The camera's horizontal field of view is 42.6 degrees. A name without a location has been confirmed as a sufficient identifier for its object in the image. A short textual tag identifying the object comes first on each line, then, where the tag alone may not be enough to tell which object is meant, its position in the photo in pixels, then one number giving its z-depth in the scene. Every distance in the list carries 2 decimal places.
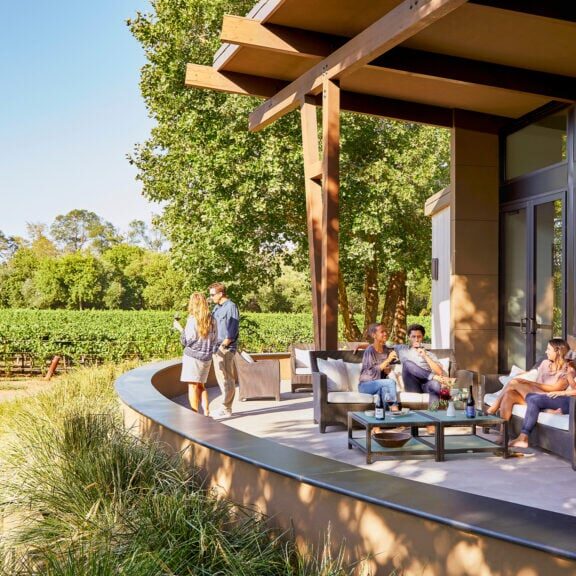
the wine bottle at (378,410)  6.49
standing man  8.57
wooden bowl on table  6.38
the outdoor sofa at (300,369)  11.30
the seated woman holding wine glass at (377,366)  7.62
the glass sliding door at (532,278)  9.42
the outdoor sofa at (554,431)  5.96
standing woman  8.18
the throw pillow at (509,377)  7.80
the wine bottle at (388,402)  6.86
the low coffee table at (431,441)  6.32
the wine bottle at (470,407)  6.64
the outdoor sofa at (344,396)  7.58
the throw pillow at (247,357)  10.41
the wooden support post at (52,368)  17.03
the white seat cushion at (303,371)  11.35
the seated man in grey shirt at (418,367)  7.86
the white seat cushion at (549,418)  6.25
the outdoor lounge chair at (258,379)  10.27
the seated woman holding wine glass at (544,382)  6.84
